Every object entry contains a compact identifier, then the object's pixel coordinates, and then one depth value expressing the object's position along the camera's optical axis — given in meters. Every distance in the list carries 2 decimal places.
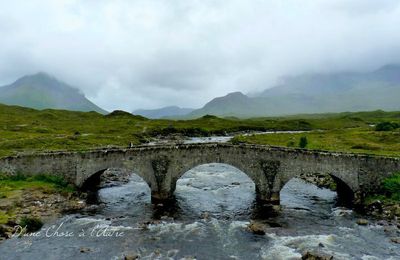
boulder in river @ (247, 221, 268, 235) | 38.28
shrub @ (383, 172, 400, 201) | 45.39
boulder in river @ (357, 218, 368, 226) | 40.47
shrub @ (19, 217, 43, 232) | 38.56
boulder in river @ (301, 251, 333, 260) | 31.42
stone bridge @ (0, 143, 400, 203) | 47.31
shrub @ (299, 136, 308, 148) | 74.02
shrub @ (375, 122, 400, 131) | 108.20
